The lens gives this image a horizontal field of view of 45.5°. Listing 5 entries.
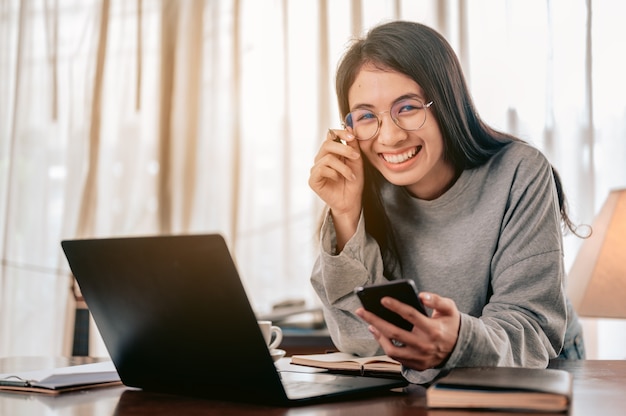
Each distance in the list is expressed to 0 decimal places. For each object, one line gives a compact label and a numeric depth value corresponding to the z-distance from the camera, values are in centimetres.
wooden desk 83
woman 133
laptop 83
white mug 114
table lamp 189
